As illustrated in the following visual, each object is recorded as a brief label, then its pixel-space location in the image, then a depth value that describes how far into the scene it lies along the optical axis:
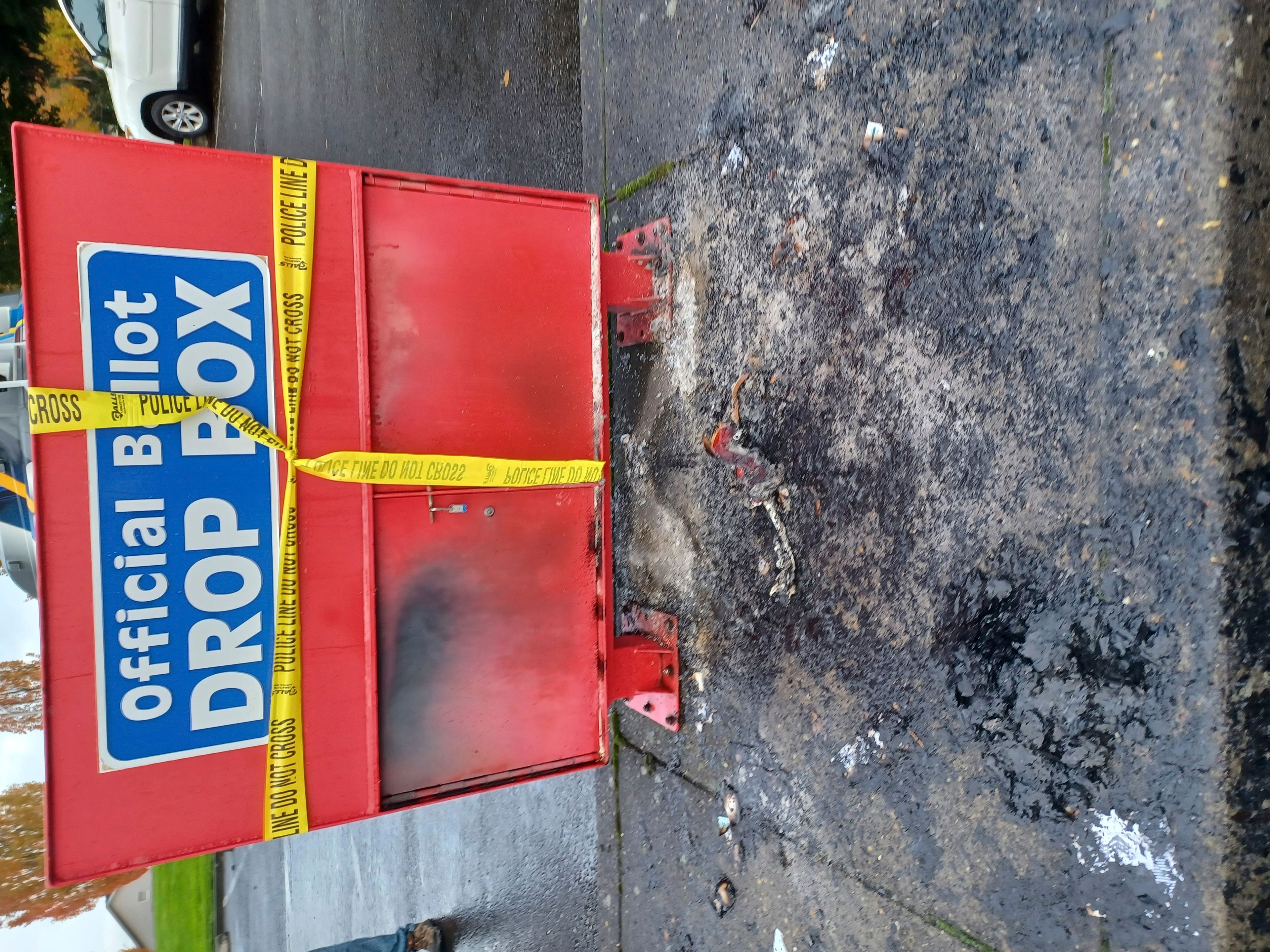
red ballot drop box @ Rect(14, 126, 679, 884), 1.83
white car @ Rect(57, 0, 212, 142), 6.95
